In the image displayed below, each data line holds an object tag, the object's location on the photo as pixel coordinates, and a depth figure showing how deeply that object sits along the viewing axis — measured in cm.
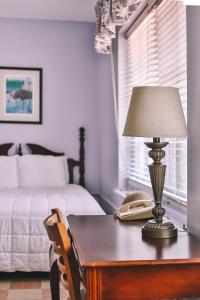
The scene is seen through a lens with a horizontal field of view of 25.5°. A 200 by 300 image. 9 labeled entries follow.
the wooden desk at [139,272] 152
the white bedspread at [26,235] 334
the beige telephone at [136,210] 225
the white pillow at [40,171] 471
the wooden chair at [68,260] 165
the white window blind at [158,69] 269
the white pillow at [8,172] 461
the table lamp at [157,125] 182
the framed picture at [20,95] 503
